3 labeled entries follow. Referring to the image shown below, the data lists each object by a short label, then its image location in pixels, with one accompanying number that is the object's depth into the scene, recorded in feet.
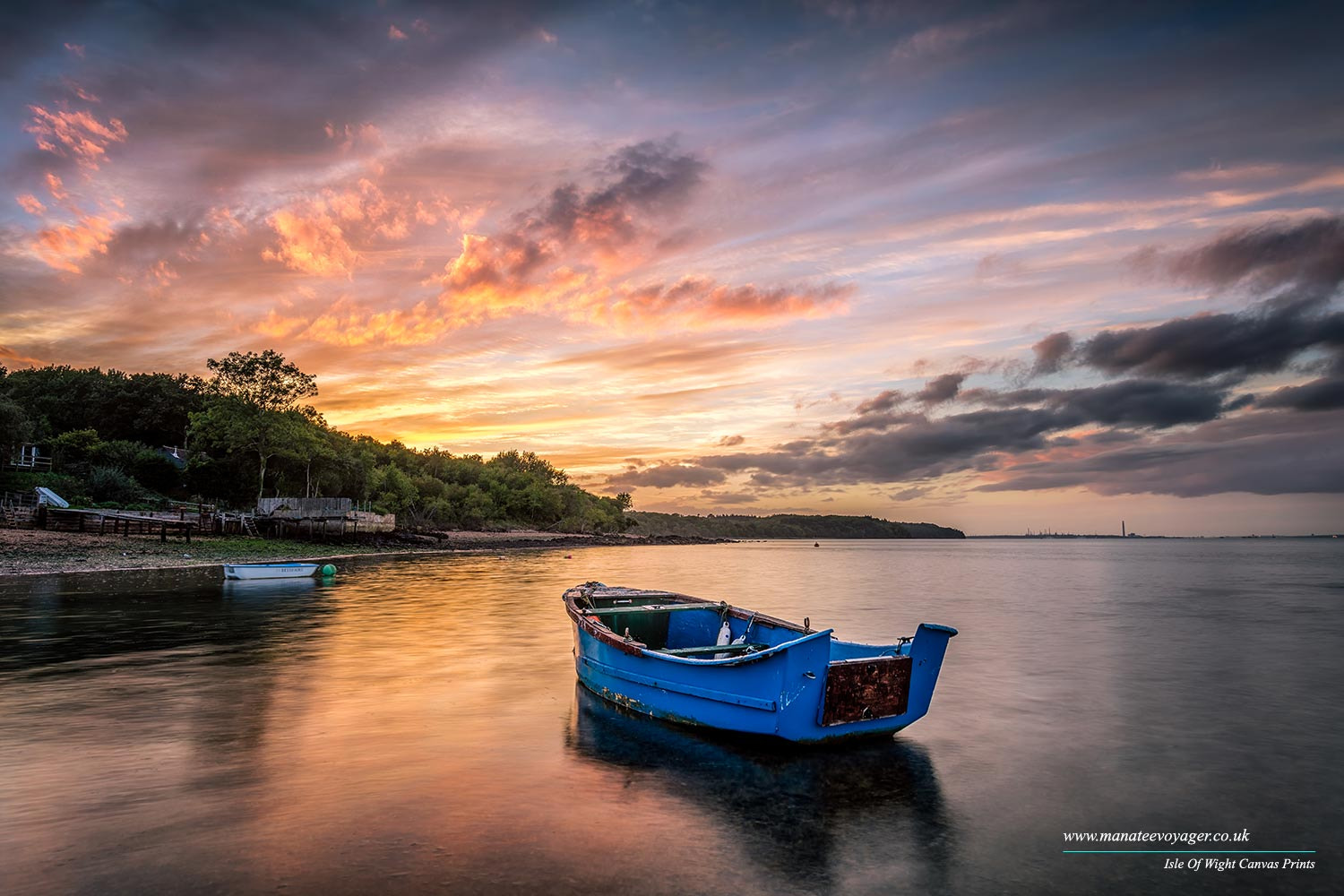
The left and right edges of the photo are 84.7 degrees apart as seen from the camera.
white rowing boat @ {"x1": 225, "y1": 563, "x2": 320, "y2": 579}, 134.21
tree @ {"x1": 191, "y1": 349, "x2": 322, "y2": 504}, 248.11
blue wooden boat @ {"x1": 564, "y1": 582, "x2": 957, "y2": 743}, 34.96
